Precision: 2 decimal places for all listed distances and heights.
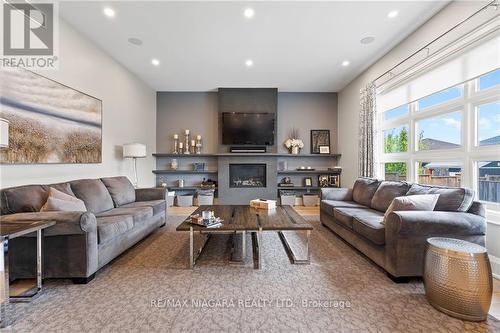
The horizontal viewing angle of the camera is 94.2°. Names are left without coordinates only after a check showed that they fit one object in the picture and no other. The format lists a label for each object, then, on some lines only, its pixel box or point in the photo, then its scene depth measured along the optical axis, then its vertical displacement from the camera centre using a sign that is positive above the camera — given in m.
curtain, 4.25 +0.67
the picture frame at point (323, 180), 6.13 -0.36
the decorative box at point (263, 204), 3.29 -0.55
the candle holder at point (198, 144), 6.11 +0.57
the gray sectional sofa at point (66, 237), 2.03 -0.68
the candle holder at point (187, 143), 6.07 +0.60
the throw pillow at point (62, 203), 2.24 -0.39
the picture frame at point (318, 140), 6.27 +0.72
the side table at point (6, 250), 1.58 -0.65
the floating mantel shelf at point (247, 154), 5.81 +0.28
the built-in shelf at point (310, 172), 6.05 -0.14
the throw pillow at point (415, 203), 2.33 -0.36
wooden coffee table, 2.38 -0.62
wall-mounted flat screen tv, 5.85 +0.97
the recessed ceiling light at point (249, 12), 2.87 +1.93
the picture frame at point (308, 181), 6.24 -0.40
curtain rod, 2.19 +1.57
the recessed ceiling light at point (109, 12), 2.84 +1.91
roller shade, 2.33 +1.24
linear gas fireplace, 6.09 -0.24
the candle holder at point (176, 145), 6.17 +0.54
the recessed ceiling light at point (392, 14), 2.88 +1.93
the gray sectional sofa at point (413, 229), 2.08 -0.59
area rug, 1.57 -1.07
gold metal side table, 1.60 -0.81
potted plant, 6.12 +0.62
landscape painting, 2.35 +0.54
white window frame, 2.45 +0.33
